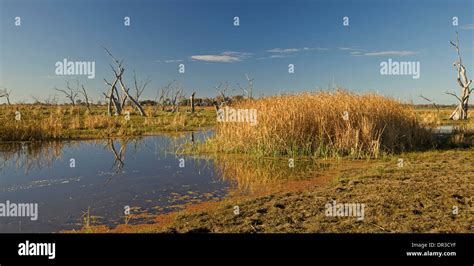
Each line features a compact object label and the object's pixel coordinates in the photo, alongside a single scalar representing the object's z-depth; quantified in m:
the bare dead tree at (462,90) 25.95
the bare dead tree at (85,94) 35.42
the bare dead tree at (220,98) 19.97
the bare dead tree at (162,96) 43.06
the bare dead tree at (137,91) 37.39
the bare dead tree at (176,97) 41.53
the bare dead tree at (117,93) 30.23
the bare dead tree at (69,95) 38.73
